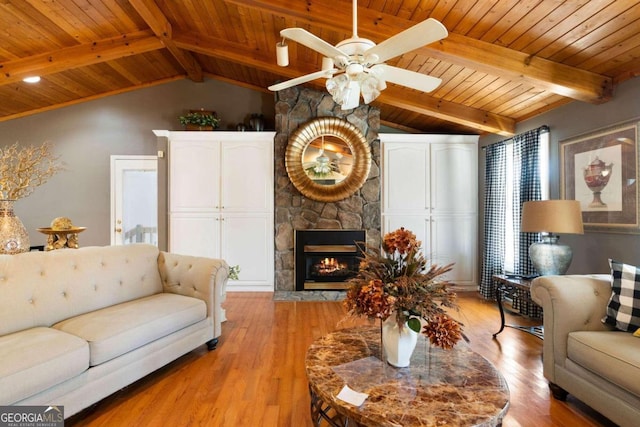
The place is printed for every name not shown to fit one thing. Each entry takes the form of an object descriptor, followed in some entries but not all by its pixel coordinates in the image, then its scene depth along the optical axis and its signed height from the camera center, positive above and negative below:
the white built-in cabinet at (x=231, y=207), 4.39 +0.10
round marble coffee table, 1.13 -0.75
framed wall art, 2.50 +0.34
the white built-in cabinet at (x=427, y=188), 4.54 +0.39
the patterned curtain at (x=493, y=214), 4.04 +0.00
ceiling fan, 1.50 +0.87
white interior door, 5.07 +0.26
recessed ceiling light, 3.78 +1.74
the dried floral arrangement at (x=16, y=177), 2.14 +0.27
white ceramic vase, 1.47 -0.63
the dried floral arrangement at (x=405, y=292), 1.40 -0.37
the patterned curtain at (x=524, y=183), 3.46 +0.37
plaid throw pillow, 1.84 -0.53
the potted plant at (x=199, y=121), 4.48 +1.38
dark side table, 2.78 -0.77
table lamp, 2.65 -0.12
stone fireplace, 4.36 +0.16
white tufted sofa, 1.59 -0.71
